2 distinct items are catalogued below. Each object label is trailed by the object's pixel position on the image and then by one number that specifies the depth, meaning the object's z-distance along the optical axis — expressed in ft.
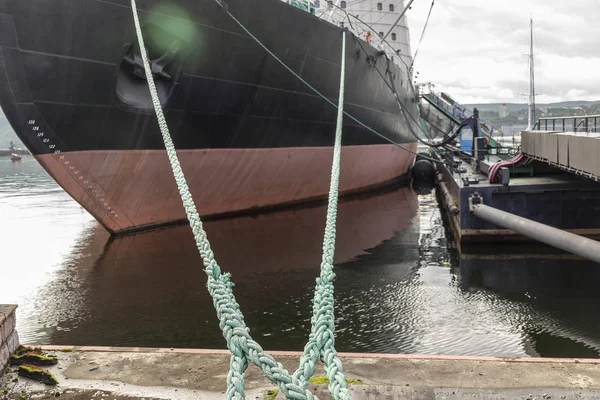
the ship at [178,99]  31.65
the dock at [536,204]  35.35
